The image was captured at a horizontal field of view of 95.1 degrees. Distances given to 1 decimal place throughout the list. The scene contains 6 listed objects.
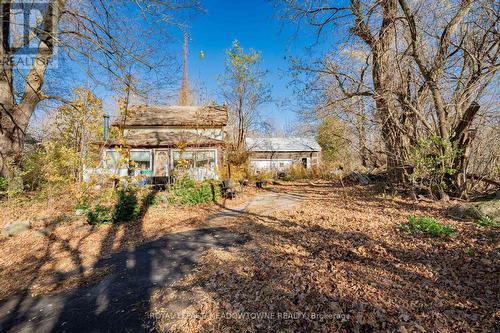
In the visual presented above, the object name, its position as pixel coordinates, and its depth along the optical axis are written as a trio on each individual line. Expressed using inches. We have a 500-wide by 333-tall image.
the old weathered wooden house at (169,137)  580.4
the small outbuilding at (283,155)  1067.9
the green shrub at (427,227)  172.2
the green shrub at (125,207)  285.7
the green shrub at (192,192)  353.4
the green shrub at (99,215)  272.5
